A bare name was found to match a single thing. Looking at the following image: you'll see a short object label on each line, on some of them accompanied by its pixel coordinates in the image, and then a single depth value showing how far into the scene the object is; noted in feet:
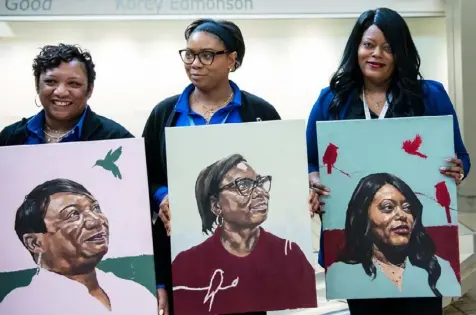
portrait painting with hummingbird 4.70
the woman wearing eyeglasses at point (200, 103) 5.03
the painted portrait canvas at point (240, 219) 4.87
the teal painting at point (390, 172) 5.12
